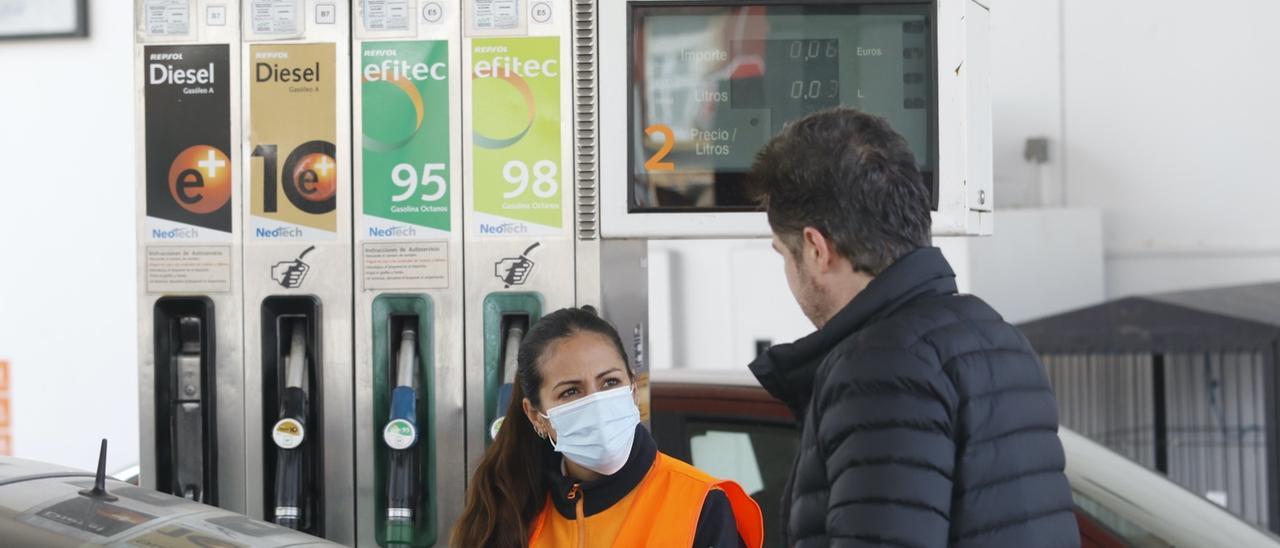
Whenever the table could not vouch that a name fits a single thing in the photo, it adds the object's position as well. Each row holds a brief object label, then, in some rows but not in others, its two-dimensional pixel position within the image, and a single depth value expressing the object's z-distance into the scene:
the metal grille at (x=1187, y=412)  16.77
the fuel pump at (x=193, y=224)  5.80
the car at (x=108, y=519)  4.58
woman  4.96
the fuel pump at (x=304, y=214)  5.76
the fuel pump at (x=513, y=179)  5.71
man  3.49
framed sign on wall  16.92
